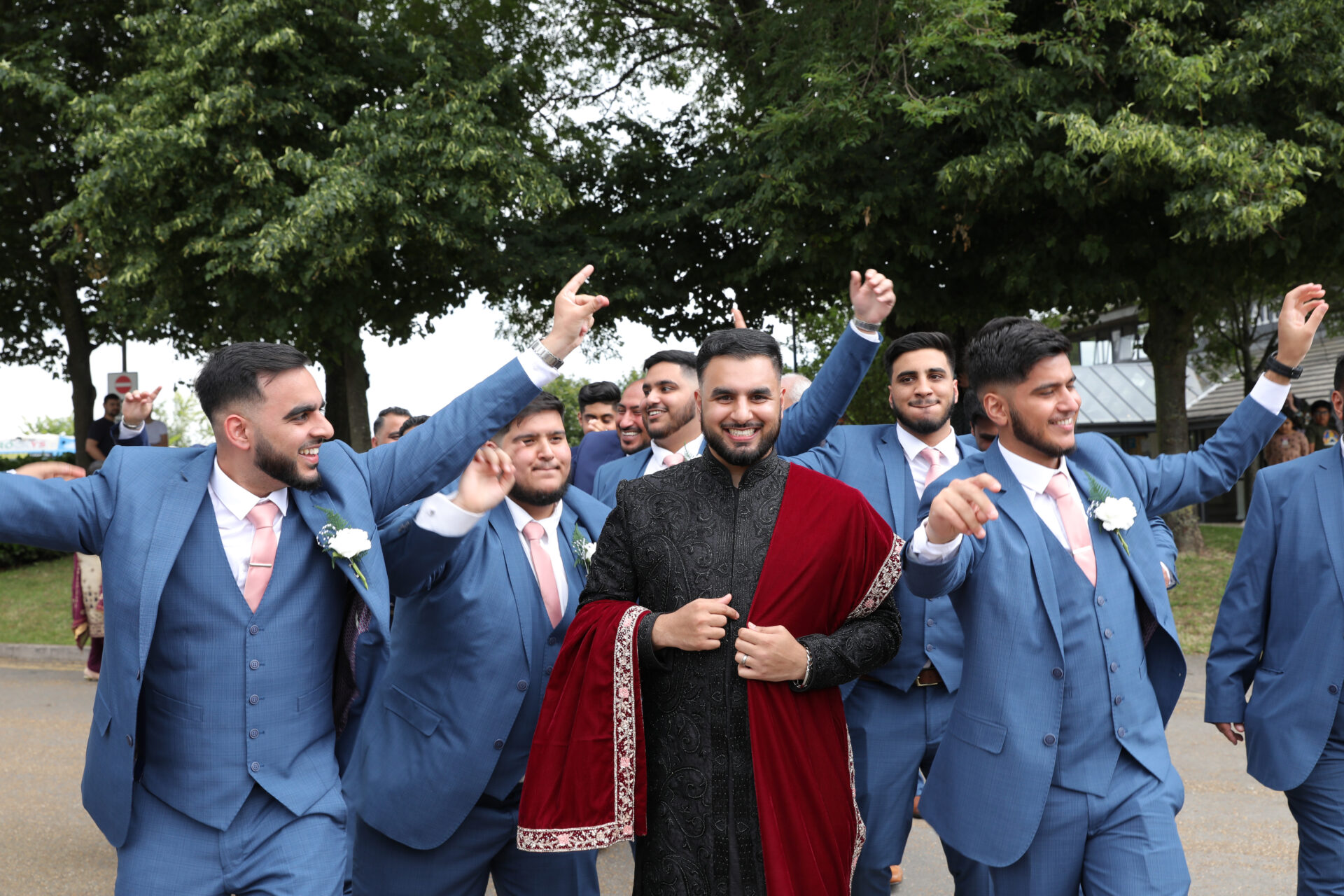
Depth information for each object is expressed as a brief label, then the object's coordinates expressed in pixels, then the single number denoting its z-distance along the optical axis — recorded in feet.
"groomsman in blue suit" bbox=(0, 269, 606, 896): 10.85
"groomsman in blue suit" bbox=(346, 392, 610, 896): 12.77
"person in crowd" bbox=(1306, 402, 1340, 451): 54.85
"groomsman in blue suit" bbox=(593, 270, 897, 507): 15.33
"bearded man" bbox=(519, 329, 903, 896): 10.62
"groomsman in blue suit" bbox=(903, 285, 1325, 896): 11.41
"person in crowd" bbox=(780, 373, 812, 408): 21.16
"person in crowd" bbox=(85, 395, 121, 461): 42.19
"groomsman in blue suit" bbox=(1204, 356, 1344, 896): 13.21
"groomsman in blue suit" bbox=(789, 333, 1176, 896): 14.99
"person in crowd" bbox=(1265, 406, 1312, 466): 53.67
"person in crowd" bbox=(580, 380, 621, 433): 29.35
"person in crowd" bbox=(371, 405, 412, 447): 30.12
